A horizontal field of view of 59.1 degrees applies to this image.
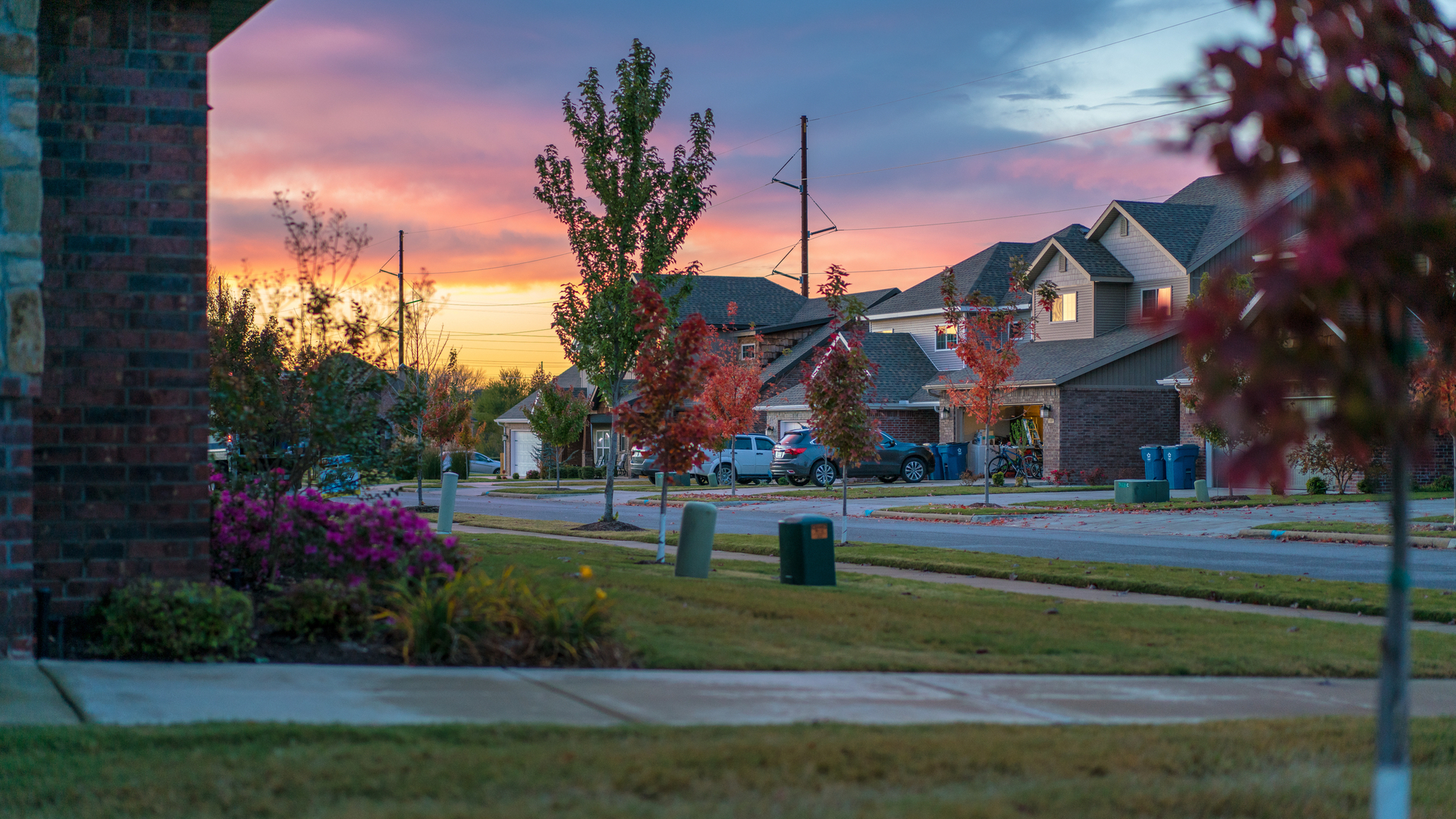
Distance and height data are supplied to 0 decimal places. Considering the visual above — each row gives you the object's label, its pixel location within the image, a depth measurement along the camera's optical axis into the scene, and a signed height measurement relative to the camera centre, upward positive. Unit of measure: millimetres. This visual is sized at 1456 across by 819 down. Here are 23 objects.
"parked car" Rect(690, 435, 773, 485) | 43969 -615
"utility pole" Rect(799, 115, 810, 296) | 57031 +11251
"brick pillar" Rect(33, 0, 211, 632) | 8453 +959
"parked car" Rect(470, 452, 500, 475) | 77625 -1421
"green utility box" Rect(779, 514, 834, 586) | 13258 -1113
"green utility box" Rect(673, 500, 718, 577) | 13500 -1032
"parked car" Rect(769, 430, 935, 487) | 40375 -606
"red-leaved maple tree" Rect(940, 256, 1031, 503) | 30406 +2357
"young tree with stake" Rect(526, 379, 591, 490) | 45000 +846
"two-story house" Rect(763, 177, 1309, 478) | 39000 +3609
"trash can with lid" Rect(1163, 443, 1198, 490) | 36250 -562
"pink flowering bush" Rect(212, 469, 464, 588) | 10000 -791
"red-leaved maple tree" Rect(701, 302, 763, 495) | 41531 +1491
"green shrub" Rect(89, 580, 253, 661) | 7836 -1136
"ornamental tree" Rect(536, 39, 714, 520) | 22953 +4392
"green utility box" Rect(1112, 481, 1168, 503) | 29266 -1099
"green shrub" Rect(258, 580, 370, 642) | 8500 -1145
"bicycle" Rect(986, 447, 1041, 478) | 40625 -654
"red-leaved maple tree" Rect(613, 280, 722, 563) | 15734 +562
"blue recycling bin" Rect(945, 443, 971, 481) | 43531 -588
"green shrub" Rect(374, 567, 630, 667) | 8070 -1196
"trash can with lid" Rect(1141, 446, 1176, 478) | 36875 -571
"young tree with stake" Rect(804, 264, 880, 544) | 19578 +569
